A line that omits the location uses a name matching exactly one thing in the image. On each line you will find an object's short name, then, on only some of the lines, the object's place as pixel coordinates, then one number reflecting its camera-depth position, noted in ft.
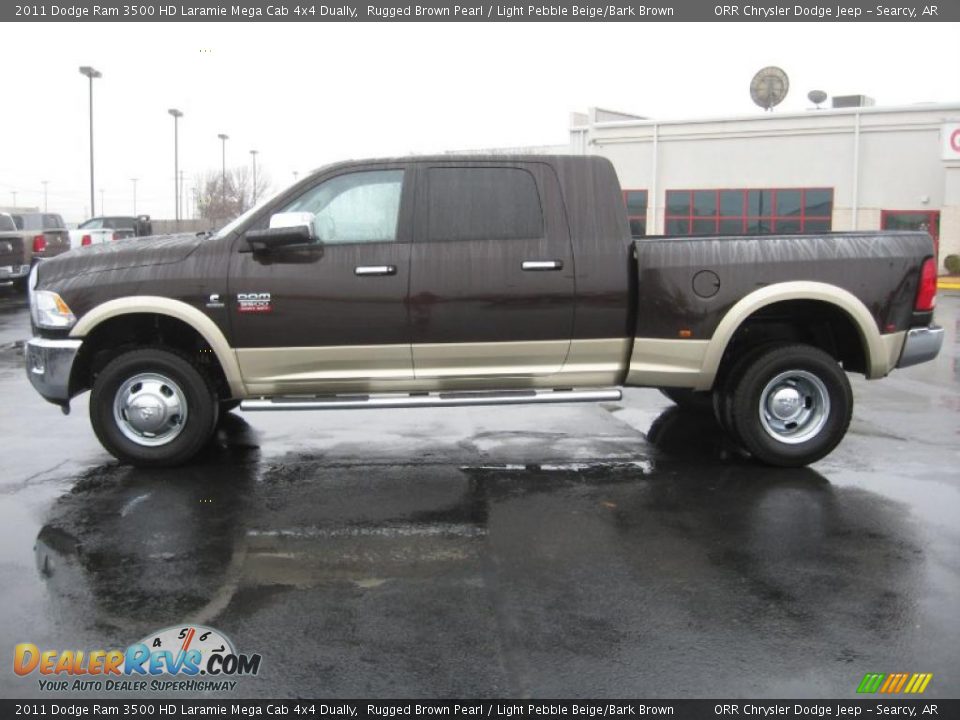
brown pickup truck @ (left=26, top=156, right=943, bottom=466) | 20.66
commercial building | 96.63
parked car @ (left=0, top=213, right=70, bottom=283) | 66.03
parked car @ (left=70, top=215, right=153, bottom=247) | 102.27
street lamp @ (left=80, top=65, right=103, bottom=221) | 135.71
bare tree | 210.59
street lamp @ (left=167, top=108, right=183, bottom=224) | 178.92
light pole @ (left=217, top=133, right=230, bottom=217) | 210.79
